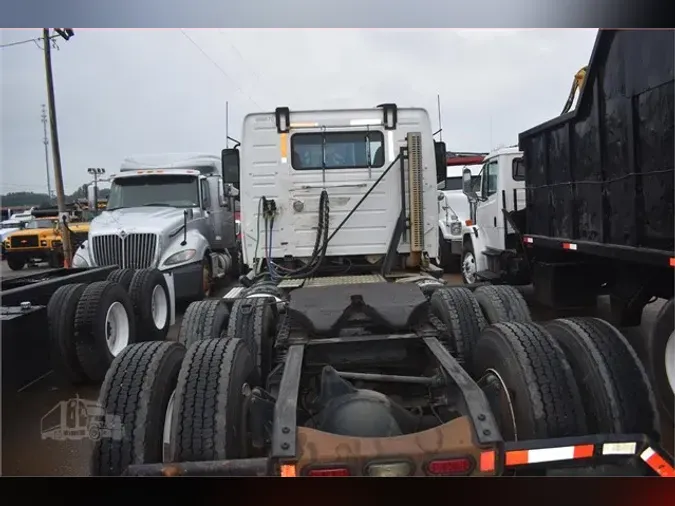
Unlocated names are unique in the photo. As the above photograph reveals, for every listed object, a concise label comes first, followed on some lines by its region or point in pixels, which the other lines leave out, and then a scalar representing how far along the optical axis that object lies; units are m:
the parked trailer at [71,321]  4.58
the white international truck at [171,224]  8.45
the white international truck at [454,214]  12.30
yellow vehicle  15.45
